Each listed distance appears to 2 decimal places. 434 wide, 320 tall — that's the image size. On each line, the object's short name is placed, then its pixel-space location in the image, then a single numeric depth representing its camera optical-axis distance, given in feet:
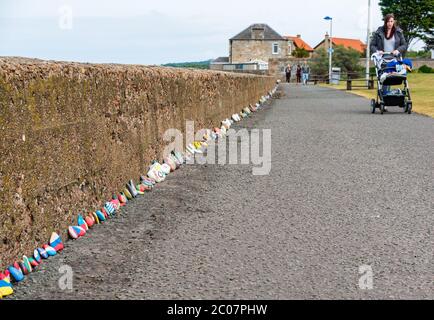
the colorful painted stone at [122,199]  18.37
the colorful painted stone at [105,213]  16.77
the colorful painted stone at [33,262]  12.46
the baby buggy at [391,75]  47.47
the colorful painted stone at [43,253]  12.97
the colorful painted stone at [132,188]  19.40
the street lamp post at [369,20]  151.80
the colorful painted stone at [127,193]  19.12
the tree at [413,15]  307.78
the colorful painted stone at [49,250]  13.25
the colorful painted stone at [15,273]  11.64
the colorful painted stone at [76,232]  14.57
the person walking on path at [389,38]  48.93
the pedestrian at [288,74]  242.58
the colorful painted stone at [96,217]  16.06
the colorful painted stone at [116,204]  17.51
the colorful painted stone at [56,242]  13.51
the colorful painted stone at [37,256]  12.73
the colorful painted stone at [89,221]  15.66
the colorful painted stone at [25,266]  12.06
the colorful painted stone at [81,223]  15.15
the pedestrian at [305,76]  214.48
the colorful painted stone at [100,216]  16.25
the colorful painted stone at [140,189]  20.03
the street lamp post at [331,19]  227.20
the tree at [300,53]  383.04
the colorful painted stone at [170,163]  24.59
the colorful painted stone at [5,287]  10.92
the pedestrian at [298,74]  231.71
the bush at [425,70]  244.59
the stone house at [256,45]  358.43
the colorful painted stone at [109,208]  16.94
